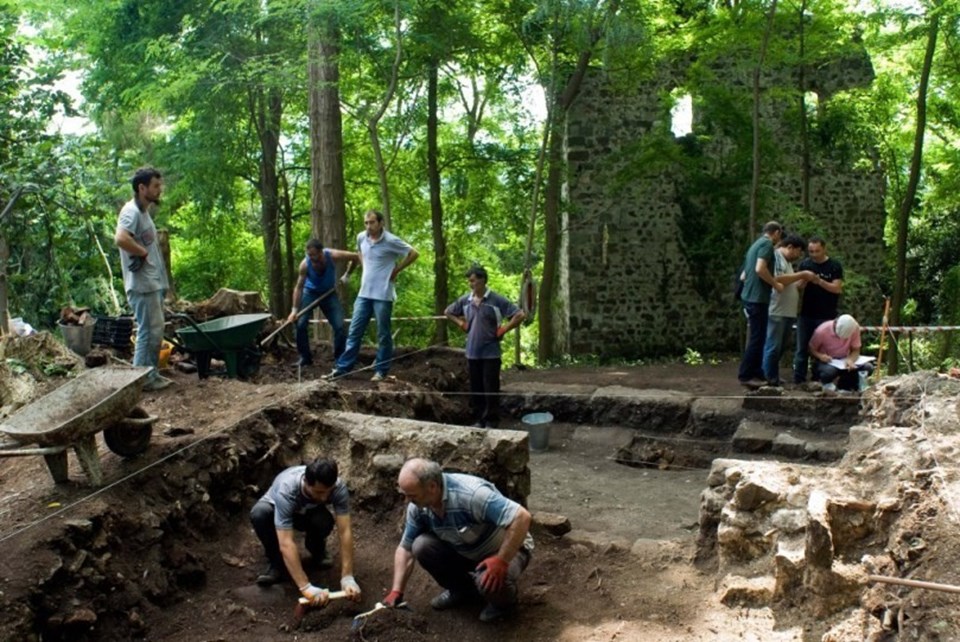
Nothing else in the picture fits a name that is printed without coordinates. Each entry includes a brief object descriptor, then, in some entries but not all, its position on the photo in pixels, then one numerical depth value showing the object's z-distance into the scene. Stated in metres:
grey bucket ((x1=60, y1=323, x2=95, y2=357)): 7.99
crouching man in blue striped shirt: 4.45
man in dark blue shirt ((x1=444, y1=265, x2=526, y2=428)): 8.27
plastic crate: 8.15
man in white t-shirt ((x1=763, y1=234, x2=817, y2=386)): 8.35
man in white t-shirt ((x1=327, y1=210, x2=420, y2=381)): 8.34
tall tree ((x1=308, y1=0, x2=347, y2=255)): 11.04
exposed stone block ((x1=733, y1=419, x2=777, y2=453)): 7.95
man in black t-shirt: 8.45
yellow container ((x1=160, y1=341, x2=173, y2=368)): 8.08
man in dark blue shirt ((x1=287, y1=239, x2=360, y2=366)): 8.68
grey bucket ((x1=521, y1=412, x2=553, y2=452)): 8.88
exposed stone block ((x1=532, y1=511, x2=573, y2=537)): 5.71
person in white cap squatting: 8.28
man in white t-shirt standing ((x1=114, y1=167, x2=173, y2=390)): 6.14
